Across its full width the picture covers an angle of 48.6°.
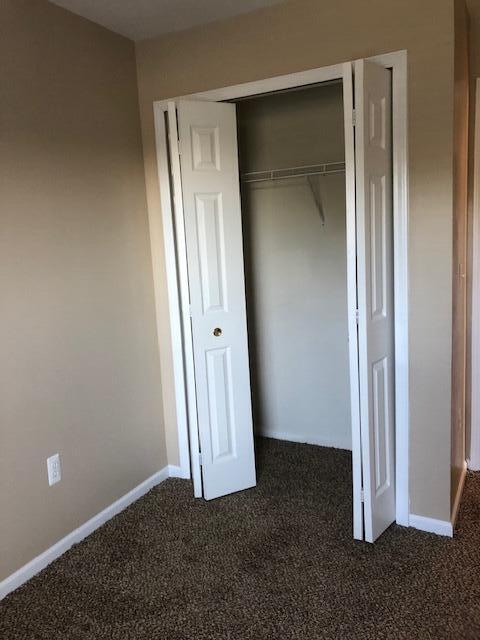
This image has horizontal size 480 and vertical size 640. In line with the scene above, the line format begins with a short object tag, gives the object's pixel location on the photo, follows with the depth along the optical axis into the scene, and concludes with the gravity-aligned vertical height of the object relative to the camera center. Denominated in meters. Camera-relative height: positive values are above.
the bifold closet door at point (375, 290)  2.29 -0.24
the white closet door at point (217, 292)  2.77 -0.25
